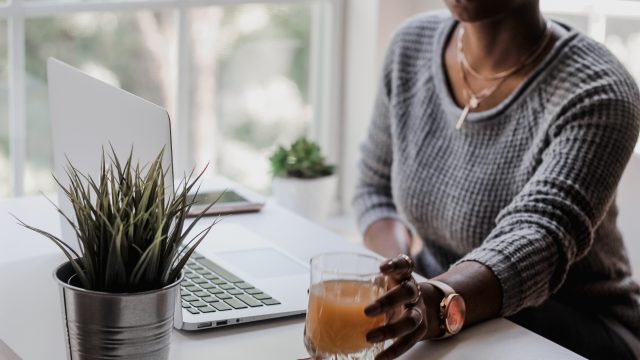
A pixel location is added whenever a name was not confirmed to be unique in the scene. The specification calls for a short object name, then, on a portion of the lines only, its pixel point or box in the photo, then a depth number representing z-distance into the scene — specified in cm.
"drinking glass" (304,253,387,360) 112
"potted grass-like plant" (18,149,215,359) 106
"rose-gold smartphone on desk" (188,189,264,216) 163
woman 138
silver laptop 118
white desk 121
